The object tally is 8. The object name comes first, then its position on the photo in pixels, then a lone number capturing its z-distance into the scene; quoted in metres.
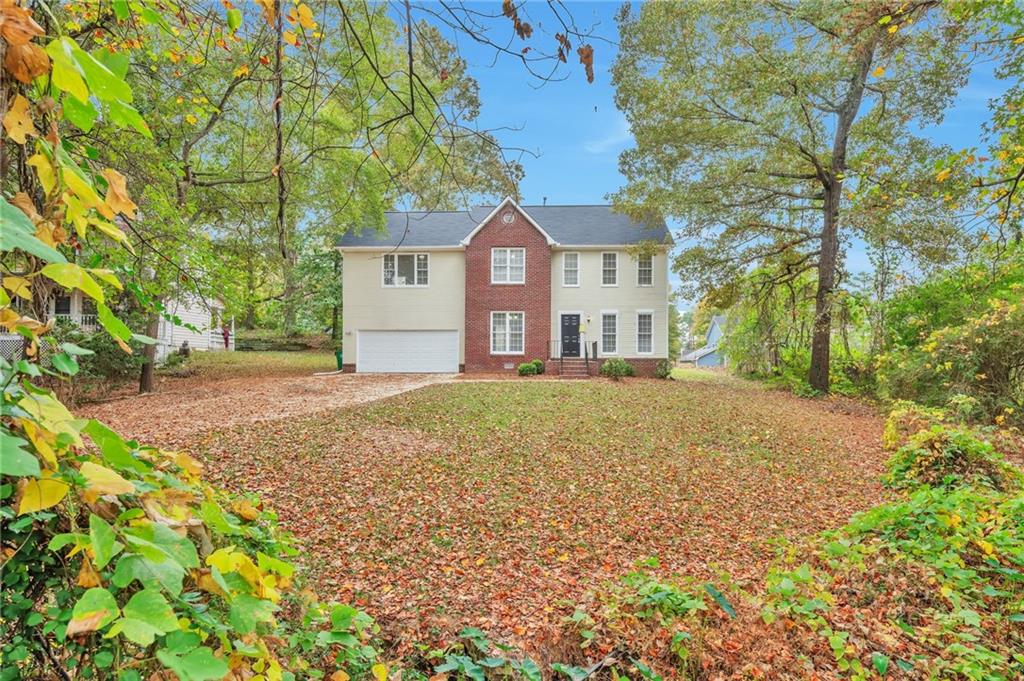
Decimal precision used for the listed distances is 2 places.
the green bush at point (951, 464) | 6.04
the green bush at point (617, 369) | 17.09
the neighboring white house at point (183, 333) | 16.81
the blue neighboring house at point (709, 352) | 47.10
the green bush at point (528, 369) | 18.20
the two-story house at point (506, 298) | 19.52
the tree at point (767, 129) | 12.57
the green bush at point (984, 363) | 9.38
